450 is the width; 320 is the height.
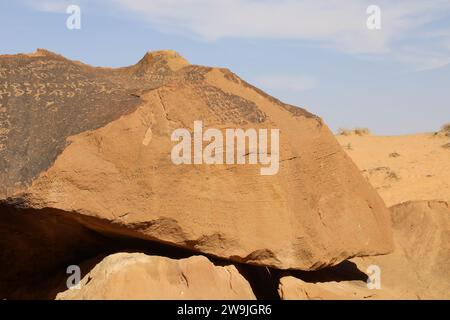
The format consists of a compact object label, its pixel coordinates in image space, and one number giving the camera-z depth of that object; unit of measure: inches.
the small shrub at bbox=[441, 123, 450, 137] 685.3
